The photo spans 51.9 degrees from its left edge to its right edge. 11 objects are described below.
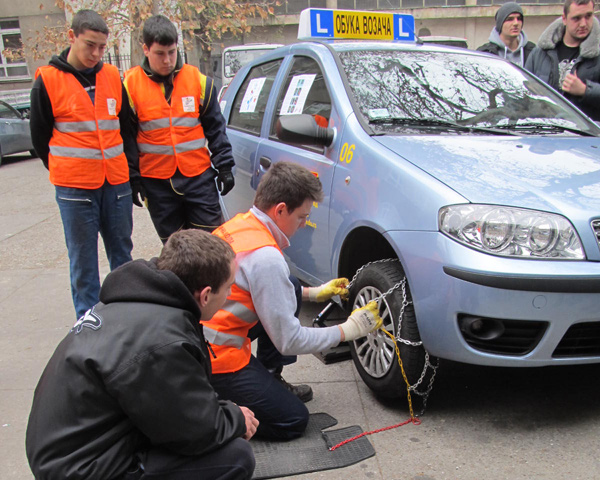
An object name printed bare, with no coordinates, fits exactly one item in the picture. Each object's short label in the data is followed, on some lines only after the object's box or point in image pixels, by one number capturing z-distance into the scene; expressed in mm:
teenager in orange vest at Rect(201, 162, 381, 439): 2494
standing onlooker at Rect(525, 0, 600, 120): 4387
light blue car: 2365
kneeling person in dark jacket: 1649
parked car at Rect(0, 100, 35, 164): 12719
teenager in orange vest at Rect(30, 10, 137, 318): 3391
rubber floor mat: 2504
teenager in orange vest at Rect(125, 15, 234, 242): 3768
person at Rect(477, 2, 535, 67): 5340
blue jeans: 3551
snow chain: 2656
